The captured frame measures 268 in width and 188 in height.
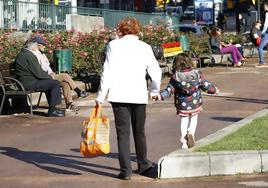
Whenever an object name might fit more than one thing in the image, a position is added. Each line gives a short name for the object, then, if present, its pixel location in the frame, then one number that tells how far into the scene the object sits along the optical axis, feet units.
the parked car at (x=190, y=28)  108.39
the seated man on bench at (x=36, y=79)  39.99
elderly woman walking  23.95
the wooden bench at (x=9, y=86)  39.81
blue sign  161.34
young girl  26.71
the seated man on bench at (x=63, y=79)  41.86
